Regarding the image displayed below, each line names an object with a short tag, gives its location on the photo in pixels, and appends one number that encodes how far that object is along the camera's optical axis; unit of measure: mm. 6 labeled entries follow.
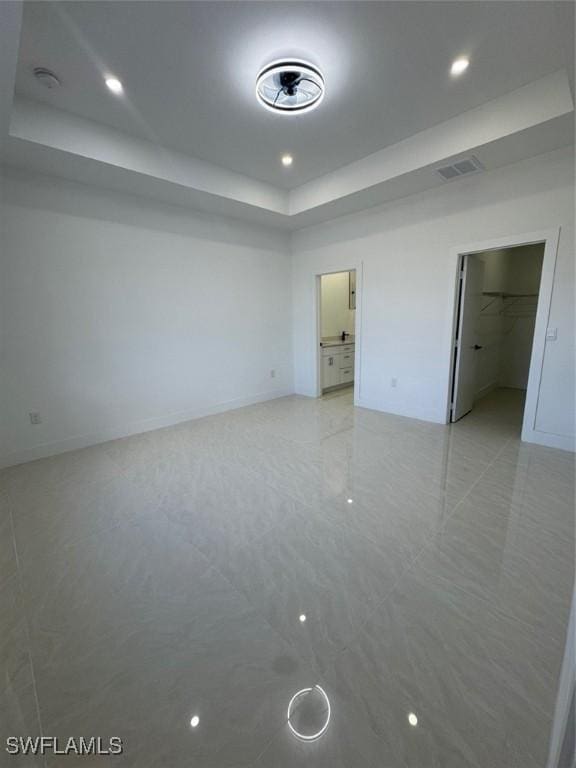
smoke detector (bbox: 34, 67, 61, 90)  2125
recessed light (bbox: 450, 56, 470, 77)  2111
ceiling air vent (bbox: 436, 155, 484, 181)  2932
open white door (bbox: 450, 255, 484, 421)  3729
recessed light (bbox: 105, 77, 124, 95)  2217
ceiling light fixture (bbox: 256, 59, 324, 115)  2059
